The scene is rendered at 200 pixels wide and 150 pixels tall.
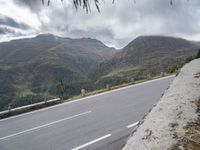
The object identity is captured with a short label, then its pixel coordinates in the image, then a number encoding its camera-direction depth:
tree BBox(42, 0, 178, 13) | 2.67
